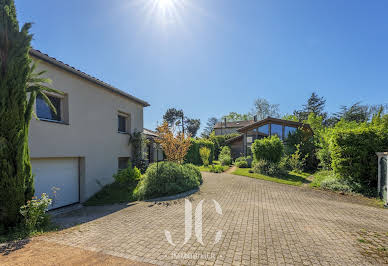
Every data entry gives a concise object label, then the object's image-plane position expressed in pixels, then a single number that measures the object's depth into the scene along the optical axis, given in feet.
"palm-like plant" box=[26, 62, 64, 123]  16.04
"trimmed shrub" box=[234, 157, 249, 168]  56.50
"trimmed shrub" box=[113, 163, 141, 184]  30.91
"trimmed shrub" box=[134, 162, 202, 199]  26.96
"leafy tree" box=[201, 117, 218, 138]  183.59
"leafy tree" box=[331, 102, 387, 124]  86.22
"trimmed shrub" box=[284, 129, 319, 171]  48.44
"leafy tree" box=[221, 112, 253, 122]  167.97
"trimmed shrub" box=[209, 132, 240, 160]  89.26
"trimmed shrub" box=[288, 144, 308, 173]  45.78
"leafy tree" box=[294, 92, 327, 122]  136.32
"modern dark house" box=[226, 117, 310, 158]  59.36
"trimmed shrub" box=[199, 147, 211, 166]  62.39
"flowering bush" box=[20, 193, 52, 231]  14.53
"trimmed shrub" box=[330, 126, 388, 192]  27.17
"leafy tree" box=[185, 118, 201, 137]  156.66
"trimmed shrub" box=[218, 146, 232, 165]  63.62
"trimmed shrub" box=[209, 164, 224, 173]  50.21
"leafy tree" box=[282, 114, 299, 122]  115.86
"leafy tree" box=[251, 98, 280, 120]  131.12
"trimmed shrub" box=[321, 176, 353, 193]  28.35
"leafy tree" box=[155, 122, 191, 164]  38.40
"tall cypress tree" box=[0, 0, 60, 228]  14.12
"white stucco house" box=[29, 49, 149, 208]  22.29
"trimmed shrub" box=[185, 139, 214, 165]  70.90
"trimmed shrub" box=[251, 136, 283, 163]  44.21
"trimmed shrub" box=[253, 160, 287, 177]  41.45
